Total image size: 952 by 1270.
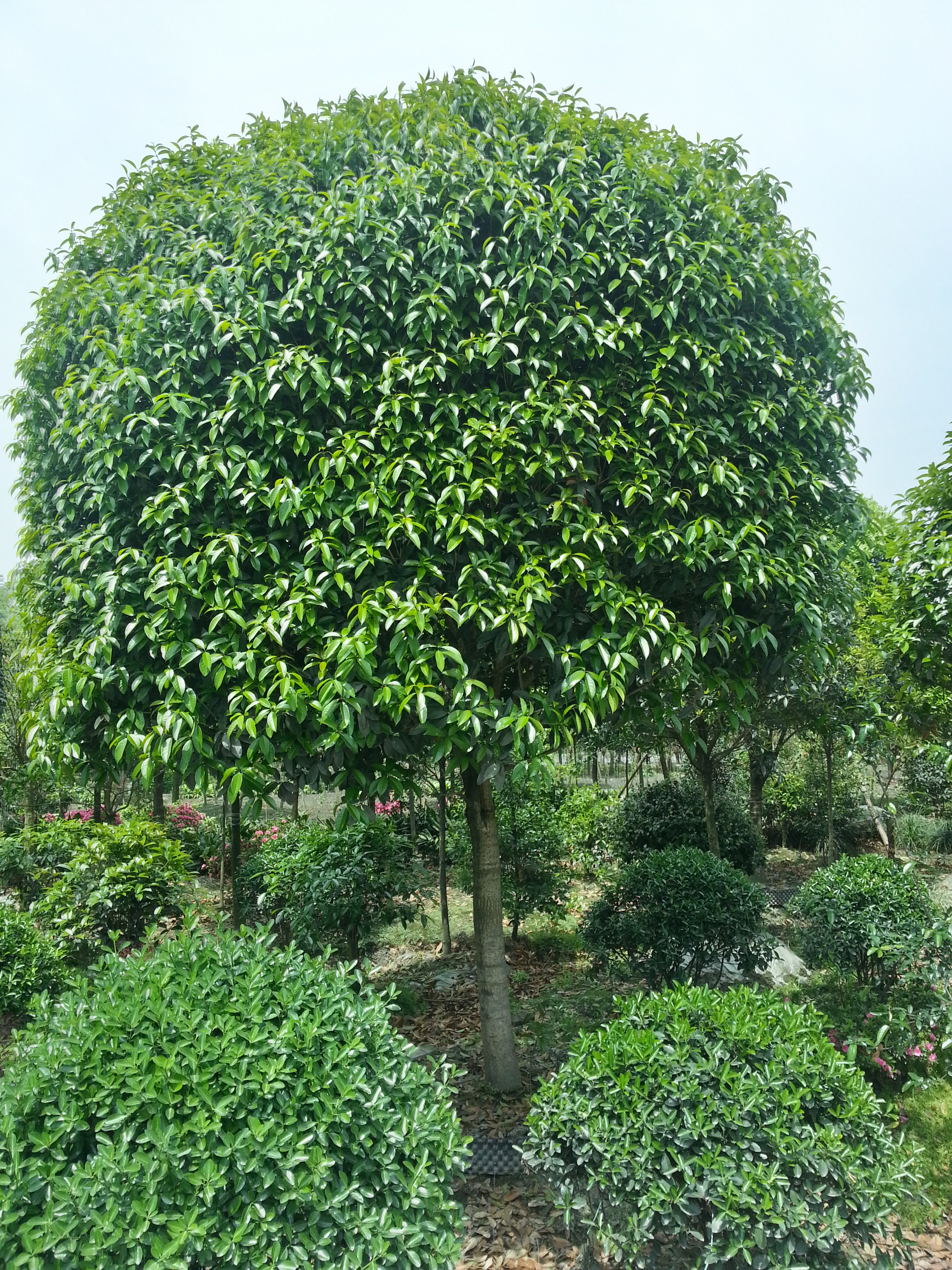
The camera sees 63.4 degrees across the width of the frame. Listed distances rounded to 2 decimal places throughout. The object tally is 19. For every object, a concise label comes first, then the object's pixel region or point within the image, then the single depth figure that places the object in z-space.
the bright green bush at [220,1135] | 2.17
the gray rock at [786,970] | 6.82
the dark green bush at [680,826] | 10.97
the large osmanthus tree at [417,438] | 3.63
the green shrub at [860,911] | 5.40
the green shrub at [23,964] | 5.97
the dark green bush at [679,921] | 5.76
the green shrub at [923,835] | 12.91
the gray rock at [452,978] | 7.55
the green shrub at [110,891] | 6.95
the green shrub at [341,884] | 6.44
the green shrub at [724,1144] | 2.76
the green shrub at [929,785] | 14.12
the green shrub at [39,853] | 9.45
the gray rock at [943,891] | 8.51
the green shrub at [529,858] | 8.18
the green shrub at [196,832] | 13.11
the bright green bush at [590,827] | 10.65
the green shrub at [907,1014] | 4.79
